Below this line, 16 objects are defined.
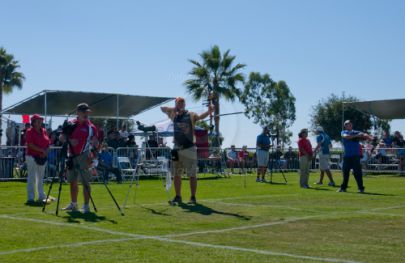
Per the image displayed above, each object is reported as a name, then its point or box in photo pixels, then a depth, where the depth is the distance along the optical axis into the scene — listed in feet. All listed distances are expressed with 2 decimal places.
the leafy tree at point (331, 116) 230.07
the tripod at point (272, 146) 68.52
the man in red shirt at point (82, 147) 33.71
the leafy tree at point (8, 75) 189.78
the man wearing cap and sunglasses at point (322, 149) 63.46
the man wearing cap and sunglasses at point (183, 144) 38.05
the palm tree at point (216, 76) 150.51
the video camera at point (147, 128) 38.47
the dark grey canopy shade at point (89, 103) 76.95
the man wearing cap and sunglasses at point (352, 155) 50.72
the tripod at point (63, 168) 33.55
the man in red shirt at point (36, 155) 40.91
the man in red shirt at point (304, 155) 58.65
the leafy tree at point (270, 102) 198.59
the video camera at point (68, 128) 33.37
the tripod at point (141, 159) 39.67
